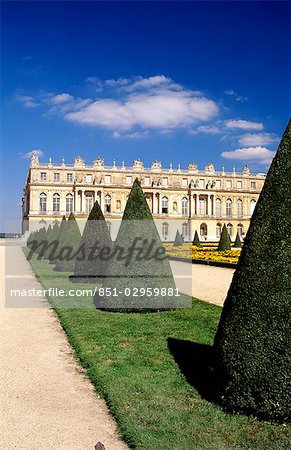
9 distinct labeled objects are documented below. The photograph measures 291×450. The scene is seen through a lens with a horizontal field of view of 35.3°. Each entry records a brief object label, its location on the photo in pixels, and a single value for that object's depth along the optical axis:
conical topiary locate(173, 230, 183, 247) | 33.57
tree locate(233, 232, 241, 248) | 33.00
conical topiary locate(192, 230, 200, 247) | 34.47
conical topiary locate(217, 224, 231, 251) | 27.94
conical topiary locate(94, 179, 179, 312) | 7.97
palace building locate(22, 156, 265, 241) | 52.91
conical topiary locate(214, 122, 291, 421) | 3.62
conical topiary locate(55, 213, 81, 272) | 15.85
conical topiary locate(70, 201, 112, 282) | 12.10
